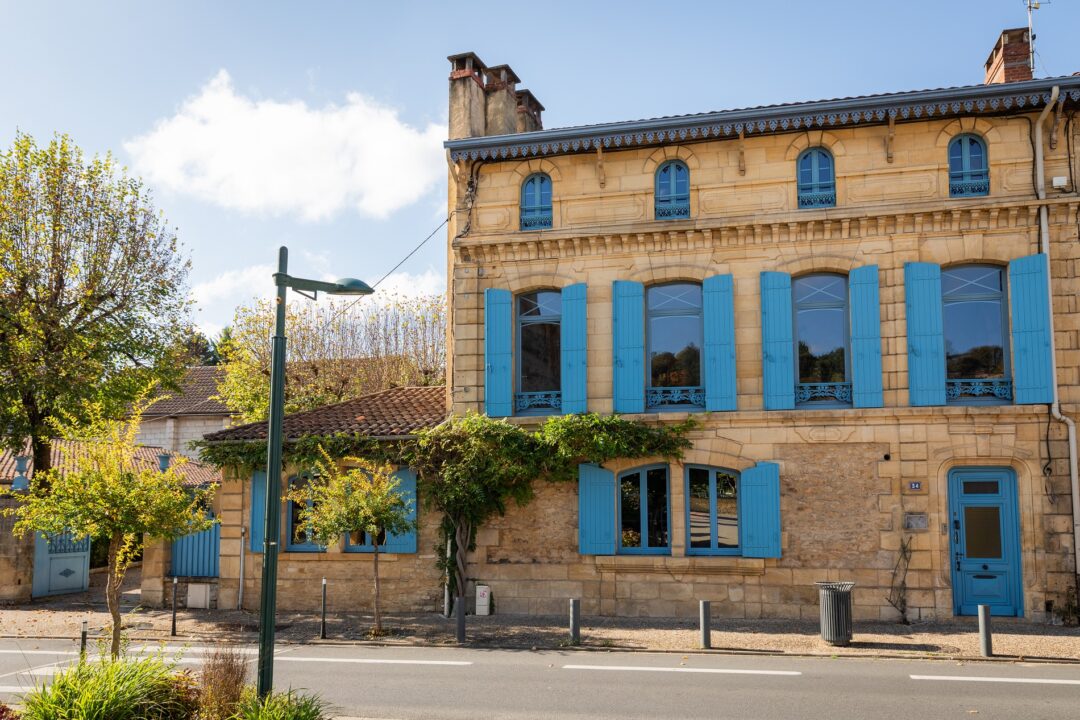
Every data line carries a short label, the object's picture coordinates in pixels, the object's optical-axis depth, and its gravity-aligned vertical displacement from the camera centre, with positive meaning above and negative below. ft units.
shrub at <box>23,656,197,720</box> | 22.70 -5.82
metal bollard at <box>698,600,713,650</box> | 40.50 -6.74
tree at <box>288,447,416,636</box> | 45.37 -1.68
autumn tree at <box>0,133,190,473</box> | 58.49 +12.58
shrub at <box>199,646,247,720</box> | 24.17 -5.93
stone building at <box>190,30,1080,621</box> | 47.19 +7.23
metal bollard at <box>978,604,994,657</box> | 37.78 -6.76
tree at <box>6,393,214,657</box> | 33.17 -0.88
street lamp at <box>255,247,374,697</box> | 24.53 -0.59
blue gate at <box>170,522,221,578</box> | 56.54 -5.01
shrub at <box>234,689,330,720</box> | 22.59 -6.07
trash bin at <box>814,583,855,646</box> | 40.50 -6.32
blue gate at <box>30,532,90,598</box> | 63.31 -6.59
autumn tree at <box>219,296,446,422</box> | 94.43 +14.14
